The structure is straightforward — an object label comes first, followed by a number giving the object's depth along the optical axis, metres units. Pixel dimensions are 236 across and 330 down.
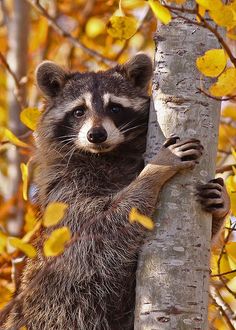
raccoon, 8.72
